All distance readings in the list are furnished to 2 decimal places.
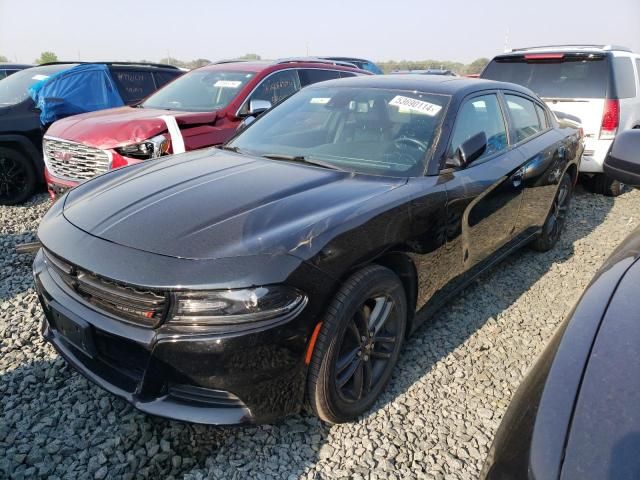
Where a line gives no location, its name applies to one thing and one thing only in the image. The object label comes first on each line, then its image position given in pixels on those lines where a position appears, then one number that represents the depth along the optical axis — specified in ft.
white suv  19.25
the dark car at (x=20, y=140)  18.58
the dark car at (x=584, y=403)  2.98
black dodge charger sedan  5.92
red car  14.53
